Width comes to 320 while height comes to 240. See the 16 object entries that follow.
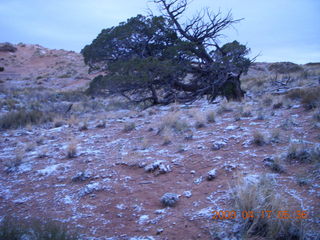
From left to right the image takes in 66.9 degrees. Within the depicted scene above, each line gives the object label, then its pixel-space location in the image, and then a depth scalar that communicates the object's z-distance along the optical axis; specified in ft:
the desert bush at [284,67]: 71.20
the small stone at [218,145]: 14.76
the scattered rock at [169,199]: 9.89
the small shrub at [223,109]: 24.80
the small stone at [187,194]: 10.44
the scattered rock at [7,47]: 143.51
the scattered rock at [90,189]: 11.81
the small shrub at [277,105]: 23.08
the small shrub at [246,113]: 21.74
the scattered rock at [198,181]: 11.48
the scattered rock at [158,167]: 13.00
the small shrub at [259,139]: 14.42
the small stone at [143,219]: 9.06
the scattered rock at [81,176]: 13.34
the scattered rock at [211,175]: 11.48
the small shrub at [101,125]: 25.28
